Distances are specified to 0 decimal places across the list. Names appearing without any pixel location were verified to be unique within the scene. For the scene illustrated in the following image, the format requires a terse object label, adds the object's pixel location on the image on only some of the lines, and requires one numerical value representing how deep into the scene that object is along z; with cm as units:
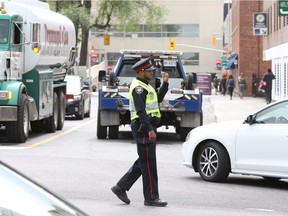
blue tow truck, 2167
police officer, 1095
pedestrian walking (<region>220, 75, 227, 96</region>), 7874
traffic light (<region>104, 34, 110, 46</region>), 7106
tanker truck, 2067
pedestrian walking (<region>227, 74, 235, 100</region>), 6419
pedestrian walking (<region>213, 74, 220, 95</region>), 8810
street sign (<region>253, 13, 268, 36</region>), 5694
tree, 6456
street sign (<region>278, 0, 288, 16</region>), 2854
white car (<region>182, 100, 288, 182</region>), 1284
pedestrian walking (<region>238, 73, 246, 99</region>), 6444
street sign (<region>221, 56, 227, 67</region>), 9742
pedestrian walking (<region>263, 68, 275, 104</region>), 4628
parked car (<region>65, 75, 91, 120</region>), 3275
